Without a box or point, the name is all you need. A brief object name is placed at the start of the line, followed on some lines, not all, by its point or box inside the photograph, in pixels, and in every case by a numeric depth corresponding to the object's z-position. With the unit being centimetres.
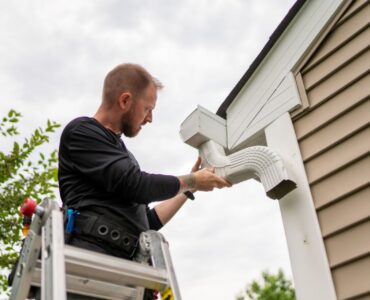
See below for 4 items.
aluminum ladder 122
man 163
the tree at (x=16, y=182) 428
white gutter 228
